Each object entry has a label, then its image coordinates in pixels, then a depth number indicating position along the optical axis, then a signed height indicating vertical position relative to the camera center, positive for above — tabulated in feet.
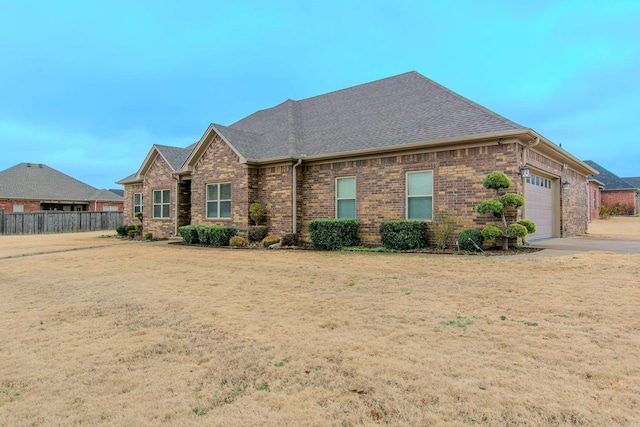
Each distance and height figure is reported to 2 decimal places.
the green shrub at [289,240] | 46.60 -2.80
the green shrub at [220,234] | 48.47 -2.14
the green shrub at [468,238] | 34.60 -2.02
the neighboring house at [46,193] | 104.73 +7.71
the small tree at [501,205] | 32.94 +1.13
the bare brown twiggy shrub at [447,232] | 37.01 -1.47
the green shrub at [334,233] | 42.06 -1.78
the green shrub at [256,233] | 48.23 -1.98
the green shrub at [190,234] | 51.83 -2.28
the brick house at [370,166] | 36.91 +6.28
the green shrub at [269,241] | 46.22 -2.89
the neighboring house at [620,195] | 113.39 +7.17
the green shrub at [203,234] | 50.01 -2.19
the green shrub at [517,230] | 32.60 -1.12
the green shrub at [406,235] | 37.76 -1.77
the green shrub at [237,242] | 46.73 -3.06
